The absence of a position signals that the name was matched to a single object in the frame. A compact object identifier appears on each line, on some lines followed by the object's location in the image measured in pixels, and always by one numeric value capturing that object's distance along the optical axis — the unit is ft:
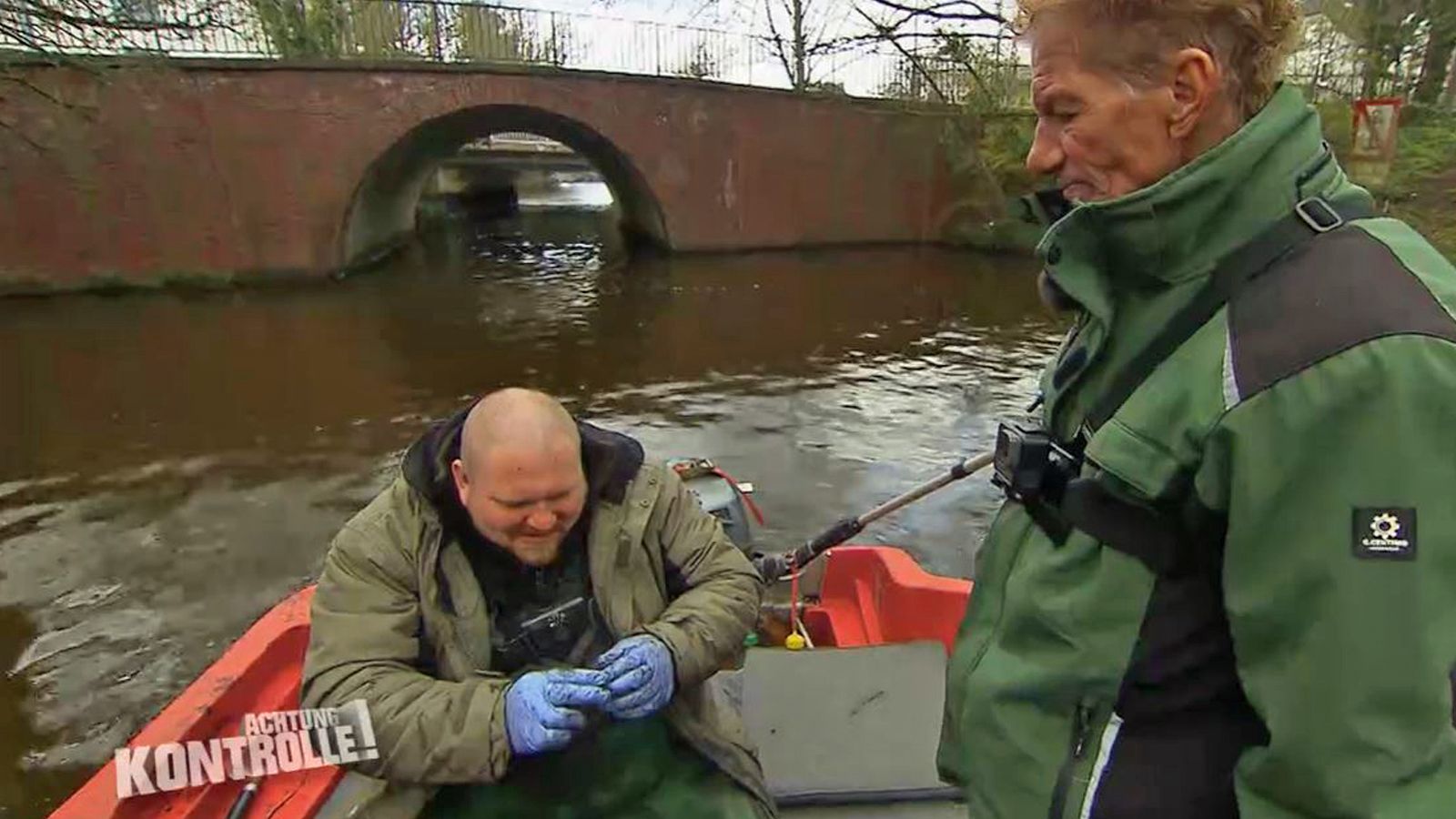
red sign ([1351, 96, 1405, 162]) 36.17
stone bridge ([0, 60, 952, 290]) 40.96
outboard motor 12.41
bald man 6.54
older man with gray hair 2.97
